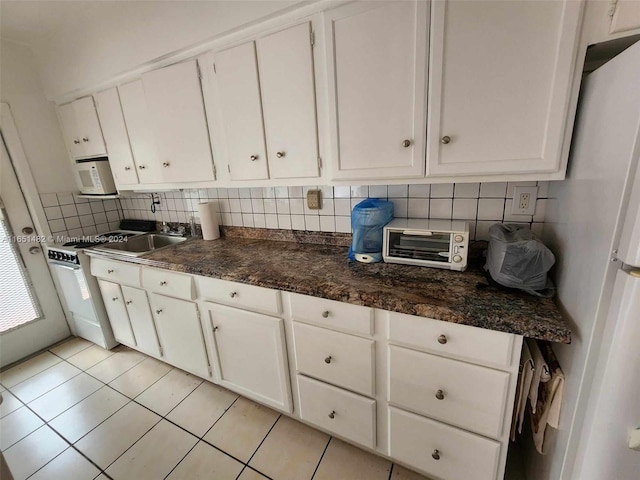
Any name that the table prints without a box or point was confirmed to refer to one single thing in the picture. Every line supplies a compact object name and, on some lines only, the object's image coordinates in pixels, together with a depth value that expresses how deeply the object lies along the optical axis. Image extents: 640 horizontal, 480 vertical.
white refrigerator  0.62
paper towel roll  2.04
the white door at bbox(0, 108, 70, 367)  2.15
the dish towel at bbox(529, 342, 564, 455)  0.89
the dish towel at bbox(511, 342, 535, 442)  0.93
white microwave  2.20
